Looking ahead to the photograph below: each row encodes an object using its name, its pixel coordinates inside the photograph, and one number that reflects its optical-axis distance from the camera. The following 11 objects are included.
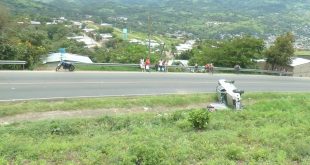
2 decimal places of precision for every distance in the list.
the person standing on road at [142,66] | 33.62
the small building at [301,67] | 54.12
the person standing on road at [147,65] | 33.24
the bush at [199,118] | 16.38
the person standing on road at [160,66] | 35.06
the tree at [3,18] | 41.53
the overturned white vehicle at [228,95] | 21.02
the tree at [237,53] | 49.44
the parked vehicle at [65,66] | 28.38
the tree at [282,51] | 49.88
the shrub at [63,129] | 14.88
